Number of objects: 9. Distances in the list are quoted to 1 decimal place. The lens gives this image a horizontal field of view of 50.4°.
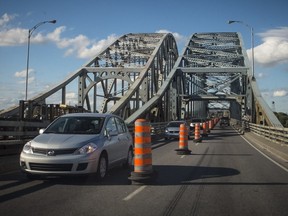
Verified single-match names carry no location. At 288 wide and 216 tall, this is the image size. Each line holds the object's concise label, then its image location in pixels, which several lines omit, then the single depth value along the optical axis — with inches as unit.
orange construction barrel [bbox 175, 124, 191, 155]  523.1
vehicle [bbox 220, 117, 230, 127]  2140.6
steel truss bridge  1468.8
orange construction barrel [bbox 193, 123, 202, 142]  789.0
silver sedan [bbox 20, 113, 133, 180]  267.1
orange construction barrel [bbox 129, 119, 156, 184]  280.2
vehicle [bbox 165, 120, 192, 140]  901.2
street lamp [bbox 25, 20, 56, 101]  1010.9
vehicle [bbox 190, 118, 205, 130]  1239.8
